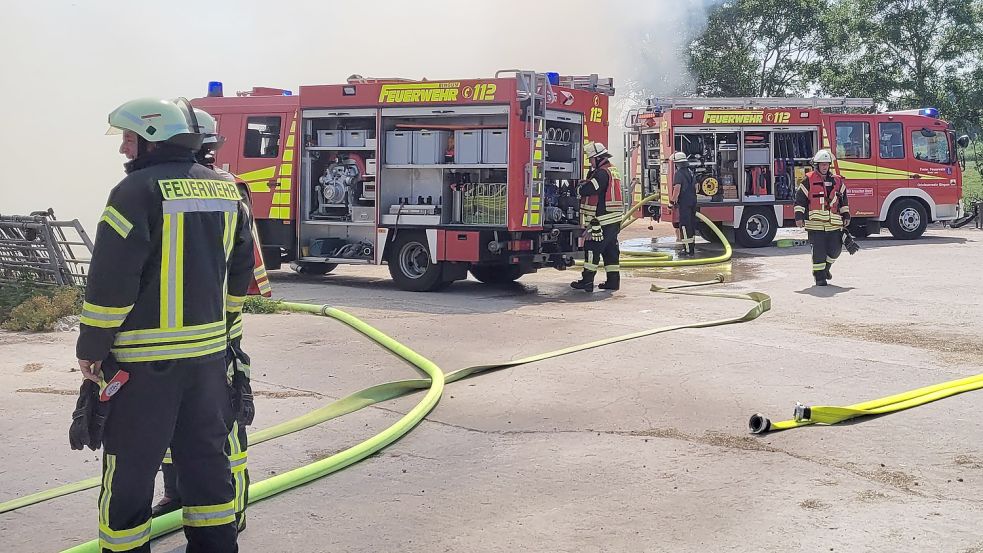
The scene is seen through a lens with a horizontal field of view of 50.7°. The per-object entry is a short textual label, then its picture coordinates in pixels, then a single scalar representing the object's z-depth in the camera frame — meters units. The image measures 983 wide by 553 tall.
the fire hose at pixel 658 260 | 15.11
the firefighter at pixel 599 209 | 12.16
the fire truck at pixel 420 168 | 12.08
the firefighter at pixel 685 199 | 16.84
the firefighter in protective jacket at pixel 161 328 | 3.45
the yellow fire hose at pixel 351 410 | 4.72
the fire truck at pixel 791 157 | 18.88
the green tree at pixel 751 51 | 33.44
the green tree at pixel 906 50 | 30.80
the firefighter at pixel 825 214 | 12.62
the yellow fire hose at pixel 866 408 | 5.76
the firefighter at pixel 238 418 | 4.13
